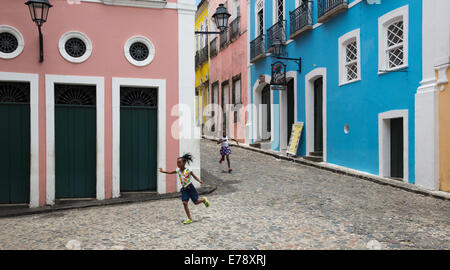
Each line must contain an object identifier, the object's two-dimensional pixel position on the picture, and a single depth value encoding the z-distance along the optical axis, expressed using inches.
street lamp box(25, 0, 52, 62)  316.2
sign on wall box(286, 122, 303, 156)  573.9
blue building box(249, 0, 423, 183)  377.7
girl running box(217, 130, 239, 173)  475.3
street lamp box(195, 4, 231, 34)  383.9
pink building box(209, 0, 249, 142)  781.3
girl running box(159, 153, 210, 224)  259.1
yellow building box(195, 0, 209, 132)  1037.8
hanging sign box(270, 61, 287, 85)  617.8
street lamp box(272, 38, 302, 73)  589.1
